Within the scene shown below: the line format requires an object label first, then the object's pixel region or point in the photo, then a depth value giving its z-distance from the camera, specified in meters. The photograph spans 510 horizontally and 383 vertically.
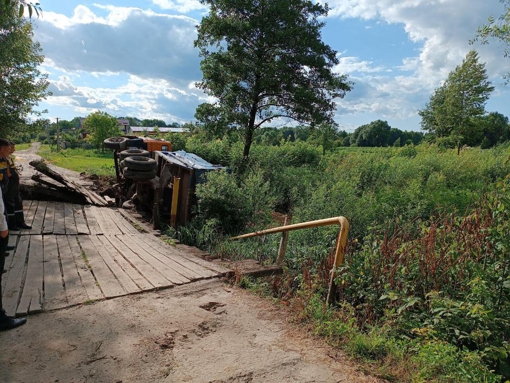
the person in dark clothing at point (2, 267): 3.21
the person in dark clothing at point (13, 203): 6.25
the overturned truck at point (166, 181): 8.62
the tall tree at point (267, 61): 11.99
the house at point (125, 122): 86.54
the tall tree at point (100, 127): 49.72
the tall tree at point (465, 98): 20.98
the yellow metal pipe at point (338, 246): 3.82
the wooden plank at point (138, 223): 7.79
